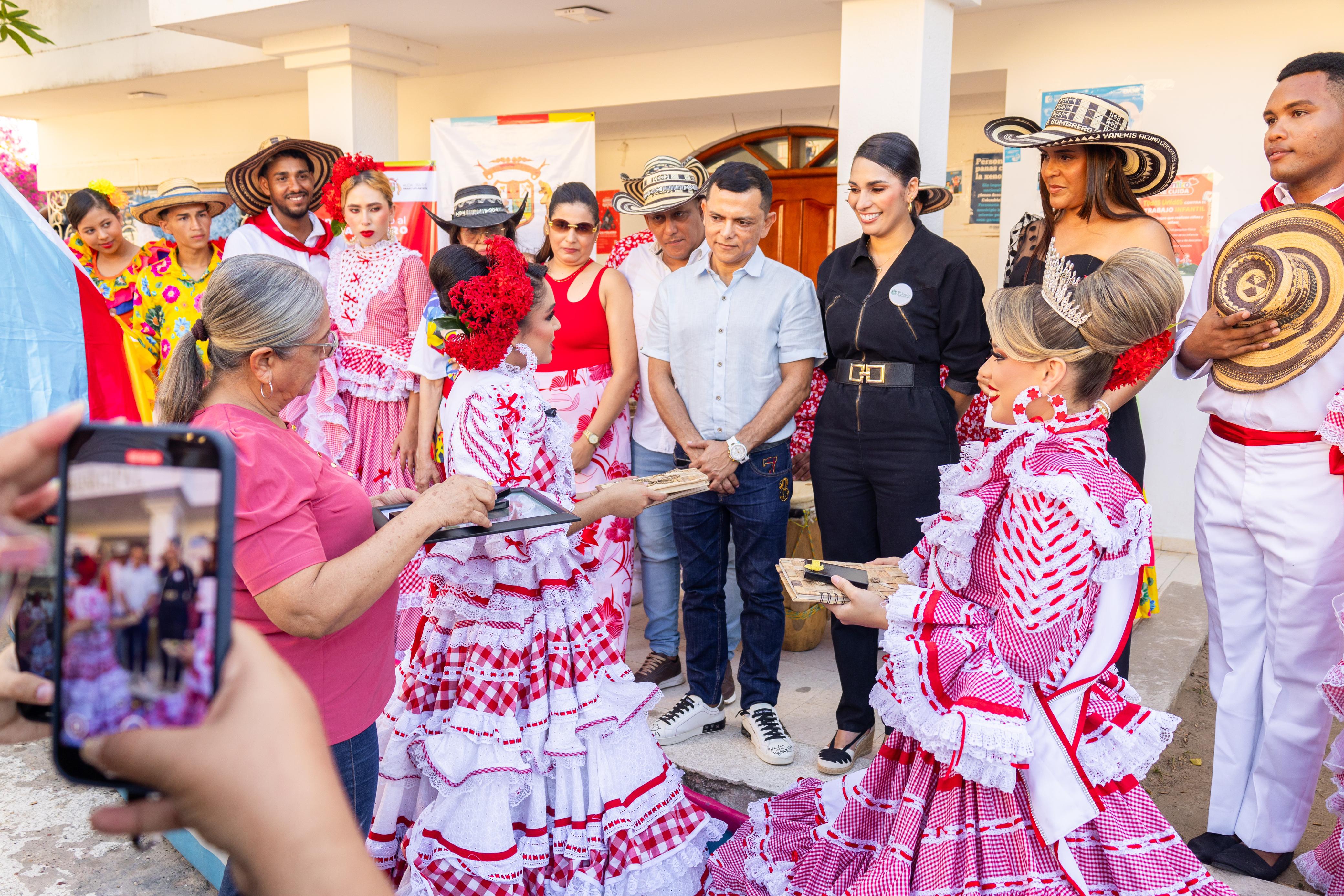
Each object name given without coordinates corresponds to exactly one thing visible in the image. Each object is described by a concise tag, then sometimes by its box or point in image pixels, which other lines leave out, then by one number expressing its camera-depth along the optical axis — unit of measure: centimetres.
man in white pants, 271
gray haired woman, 176
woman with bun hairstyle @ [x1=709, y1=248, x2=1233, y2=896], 203
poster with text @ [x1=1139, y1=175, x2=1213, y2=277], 567
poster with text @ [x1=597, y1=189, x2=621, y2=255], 849
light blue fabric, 237
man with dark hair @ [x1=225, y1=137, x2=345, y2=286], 483
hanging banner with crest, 705
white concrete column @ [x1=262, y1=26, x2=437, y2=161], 694
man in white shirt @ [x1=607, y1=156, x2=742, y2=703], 414
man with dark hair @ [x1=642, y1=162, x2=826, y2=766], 354
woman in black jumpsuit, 328
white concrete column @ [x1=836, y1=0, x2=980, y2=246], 447
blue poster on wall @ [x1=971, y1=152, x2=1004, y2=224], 712
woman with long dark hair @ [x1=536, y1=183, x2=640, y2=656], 411
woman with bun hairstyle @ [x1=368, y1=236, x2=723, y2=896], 251
